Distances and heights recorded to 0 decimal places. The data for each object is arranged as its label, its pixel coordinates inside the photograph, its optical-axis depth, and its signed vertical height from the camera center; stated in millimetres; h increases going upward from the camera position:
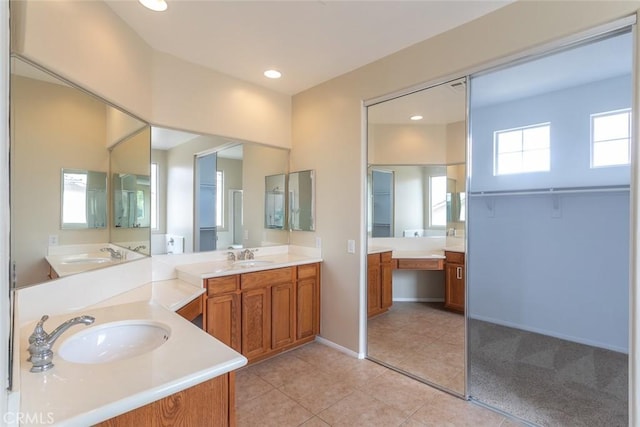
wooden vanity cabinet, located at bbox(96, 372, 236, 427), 910 -639
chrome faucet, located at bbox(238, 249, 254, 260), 3172 -441
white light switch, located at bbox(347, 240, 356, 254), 2953 -327
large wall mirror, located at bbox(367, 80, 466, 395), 2477 -35
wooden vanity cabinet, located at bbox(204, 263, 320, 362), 2521 -889
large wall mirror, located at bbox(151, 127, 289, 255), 2635 +210
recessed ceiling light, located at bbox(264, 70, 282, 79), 2943 +1369
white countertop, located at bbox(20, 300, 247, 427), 820 -525
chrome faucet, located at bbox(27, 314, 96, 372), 1016 -467
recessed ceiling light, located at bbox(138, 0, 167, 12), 1926 +1338
